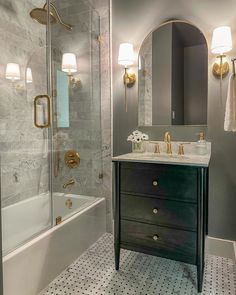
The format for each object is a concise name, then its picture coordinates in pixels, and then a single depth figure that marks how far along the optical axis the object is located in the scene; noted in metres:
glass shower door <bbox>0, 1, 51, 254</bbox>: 2.04
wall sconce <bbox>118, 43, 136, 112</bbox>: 2.19
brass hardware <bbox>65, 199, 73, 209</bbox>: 2.18
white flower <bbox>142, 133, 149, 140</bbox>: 2.12
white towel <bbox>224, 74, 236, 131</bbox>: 1.69
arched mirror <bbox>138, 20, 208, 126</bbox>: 2.00
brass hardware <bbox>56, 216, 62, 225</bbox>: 1.89
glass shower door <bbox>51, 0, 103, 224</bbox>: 2.25
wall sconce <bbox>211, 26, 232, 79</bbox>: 1.78
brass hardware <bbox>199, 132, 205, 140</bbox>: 2.00
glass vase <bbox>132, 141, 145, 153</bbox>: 2.13
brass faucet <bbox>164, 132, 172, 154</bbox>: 2.08
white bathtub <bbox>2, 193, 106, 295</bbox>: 1.42
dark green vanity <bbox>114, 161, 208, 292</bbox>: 1.51
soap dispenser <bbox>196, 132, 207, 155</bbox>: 1.94
